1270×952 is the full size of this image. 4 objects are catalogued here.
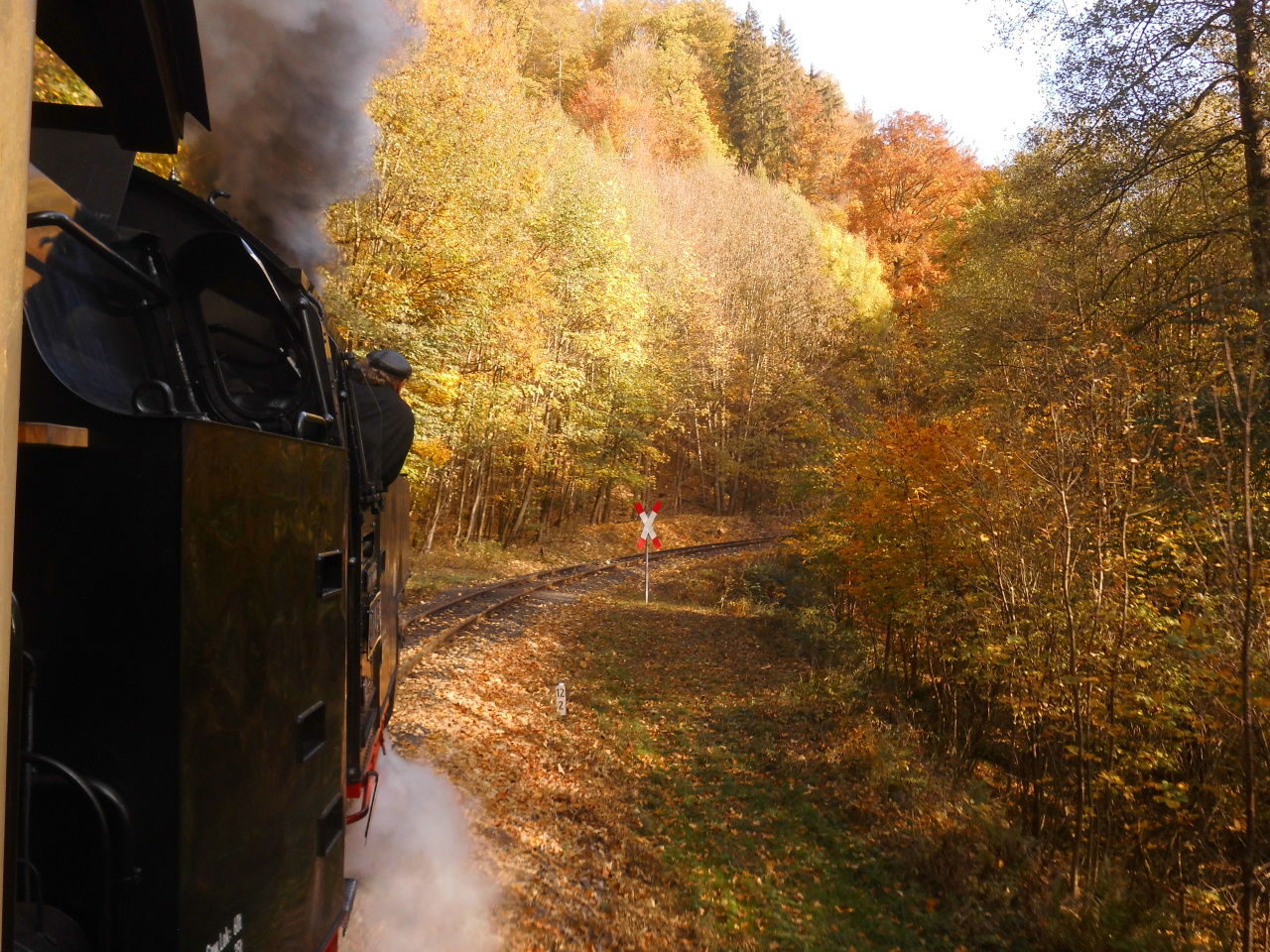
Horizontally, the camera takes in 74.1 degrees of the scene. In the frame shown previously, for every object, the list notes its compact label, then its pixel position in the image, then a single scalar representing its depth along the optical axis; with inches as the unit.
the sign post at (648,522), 795.4
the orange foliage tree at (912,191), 1711.4
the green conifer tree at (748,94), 2123.5
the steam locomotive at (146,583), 71.1
